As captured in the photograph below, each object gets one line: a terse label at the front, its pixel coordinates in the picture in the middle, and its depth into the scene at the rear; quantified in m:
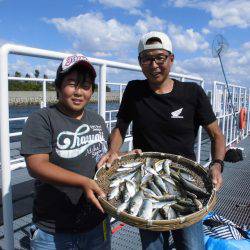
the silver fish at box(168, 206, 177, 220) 1.57
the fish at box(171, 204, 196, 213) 1.64
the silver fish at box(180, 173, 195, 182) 1.89
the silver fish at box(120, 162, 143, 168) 1.96
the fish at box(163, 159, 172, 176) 1.91
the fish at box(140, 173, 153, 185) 1.84
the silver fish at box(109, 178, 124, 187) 1.79
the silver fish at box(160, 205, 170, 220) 1.60
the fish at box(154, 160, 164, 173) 1.91
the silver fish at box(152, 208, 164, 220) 1.58
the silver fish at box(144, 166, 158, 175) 1.90
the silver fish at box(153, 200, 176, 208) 1.65
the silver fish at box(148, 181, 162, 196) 1.77
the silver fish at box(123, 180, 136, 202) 1.69
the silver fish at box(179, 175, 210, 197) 1.74
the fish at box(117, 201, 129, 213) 1.52
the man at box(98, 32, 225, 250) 1.88
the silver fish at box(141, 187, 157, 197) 1.75
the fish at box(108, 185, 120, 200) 1.68
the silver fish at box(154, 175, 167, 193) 1.79
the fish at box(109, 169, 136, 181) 1.86
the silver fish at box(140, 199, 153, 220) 1.54
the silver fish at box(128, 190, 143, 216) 1.55
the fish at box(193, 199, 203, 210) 1.60
